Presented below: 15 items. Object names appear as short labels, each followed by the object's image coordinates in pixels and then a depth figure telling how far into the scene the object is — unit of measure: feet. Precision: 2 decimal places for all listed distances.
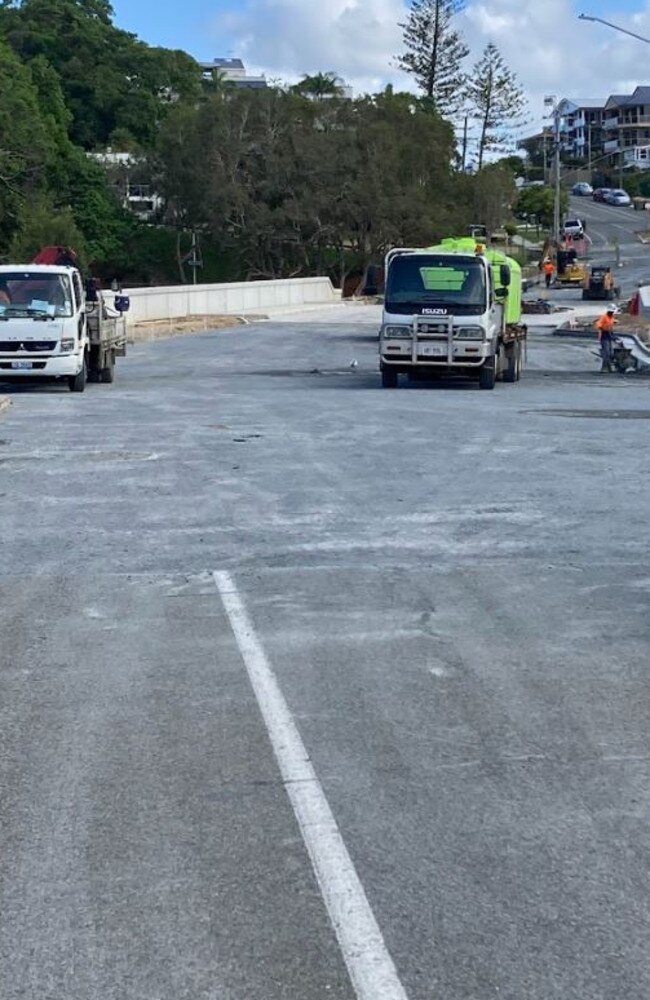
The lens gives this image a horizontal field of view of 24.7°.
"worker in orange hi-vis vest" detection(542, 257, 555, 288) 273.54
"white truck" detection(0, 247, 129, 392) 88.38
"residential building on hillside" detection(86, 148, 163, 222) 332.39
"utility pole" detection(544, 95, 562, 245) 272.64
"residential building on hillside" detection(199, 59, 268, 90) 595.80
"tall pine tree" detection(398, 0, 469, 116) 374.43
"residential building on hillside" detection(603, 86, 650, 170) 587.68
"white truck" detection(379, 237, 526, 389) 92.89
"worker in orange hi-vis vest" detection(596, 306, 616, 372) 115.68
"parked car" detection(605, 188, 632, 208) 479.00
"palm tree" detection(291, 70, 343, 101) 372.17
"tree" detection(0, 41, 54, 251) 225.15
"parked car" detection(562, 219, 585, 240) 342.64
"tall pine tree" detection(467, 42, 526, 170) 395.34
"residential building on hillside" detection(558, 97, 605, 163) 625.00
